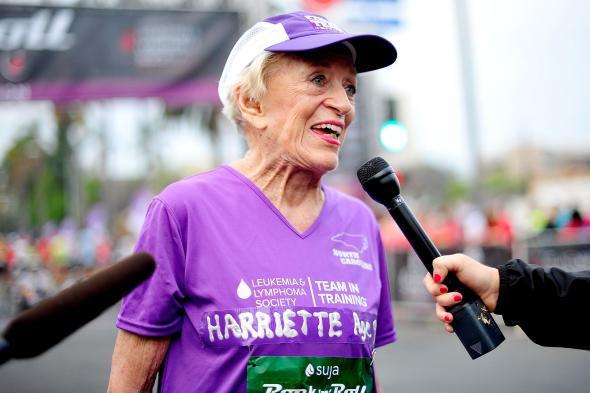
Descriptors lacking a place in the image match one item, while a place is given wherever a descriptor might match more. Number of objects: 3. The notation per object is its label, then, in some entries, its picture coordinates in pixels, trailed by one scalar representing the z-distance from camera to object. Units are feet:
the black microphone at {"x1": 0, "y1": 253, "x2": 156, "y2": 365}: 3.53
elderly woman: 6.55
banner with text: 22.66
